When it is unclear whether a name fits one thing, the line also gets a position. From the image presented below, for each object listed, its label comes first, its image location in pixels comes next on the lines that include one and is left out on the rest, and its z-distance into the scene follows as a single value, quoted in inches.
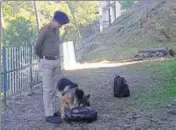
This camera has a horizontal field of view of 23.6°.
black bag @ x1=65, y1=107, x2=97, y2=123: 267.0
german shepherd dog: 274.4
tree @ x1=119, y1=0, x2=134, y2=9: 1742.1
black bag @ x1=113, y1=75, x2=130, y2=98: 365.4
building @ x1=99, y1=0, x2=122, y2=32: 2003.0
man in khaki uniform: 266.1
